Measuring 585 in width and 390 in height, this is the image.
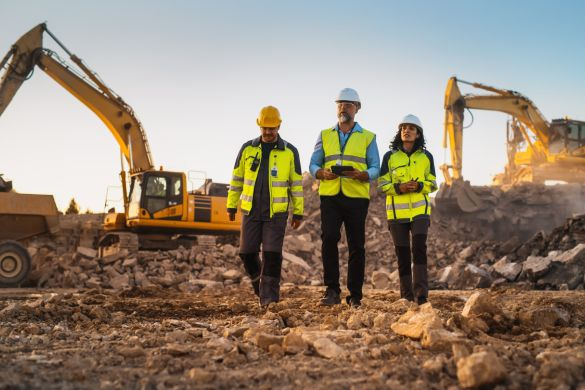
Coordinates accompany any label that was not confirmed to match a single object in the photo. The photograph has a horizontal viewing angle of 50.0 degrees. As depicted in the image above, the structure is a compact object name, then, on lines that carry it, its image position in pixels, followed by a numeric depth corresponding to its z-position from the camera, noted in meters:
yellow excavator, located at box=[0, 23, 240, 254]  13.46
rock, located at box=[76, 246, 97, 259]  13.64
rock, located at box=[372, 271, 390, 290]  11.34
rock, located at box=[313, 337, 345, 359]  3.11
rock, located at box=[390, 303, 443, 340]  3.43
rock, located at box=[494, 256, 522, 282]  9.94
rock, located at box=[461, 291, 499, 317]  4.02
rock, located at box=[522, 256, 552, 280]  9.59
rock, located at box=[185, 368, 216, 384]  2.66
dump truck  11.89
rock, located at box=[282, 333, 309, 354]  3.23
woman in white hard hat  5.52
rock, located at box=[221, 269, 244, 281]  12.23
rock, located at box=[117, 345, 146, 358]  3.15
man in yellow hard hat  5.52
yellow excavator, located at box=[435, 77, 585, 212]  20.83
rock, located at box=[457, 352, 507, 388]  2.54
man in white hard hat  5.39
